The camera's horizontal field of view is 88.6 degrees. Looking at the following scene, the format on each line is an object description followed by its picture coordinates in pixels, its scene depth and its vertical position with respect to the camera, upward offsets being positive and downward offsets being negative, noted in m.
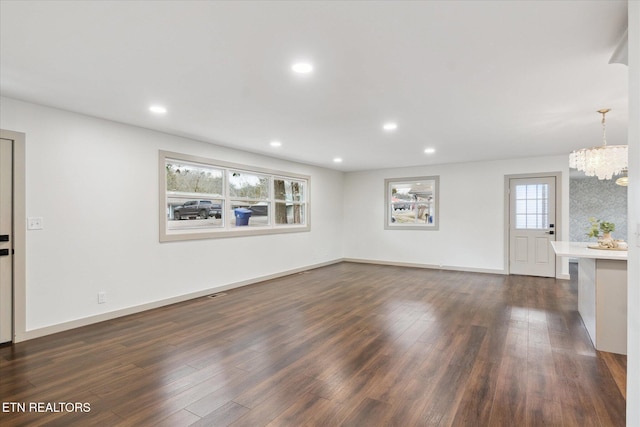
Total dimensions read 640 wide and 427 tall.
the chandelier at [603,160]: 3.71 +0.61
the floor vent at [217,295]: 5.23 -1.33
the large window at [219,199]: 4.91 +0.23
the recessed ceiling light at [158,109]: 3.60 +1.16
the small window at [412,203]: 7.90 +0.24
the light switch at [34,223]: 3.46 -0.12
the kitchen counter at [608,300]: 3.07 -0.84
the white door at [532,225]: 6.61 -0.26
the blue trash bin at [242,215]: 6.02 -0.05
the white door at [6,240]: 3.29 -0.28
